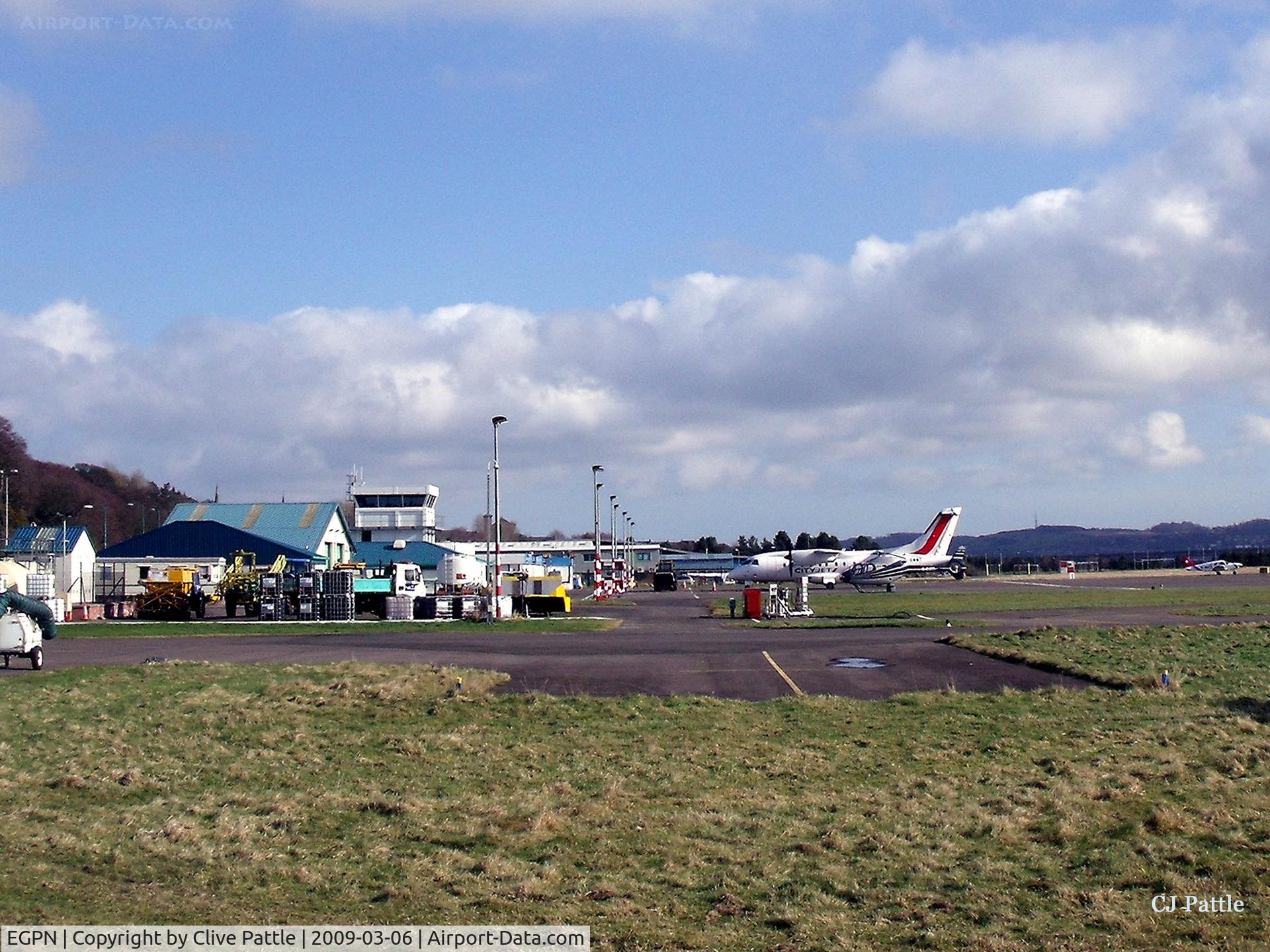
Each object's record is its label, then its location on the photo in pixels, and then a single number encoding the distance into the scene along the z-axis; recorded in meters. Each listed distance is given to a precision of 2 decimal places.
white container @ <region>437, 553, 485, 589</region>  74.12
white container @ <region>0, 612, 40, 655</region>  25.00
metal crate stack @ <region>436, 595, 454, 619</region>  53.00
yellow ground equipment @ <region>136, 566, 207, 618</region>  56.44
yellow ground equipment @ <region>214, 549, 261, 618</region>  58.75
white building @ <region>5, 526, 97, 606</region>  65.25
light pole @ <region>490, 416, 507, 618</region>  45.47
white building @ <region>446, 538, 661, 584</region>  130.38
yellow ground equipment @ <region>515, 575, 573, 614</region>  57.31
